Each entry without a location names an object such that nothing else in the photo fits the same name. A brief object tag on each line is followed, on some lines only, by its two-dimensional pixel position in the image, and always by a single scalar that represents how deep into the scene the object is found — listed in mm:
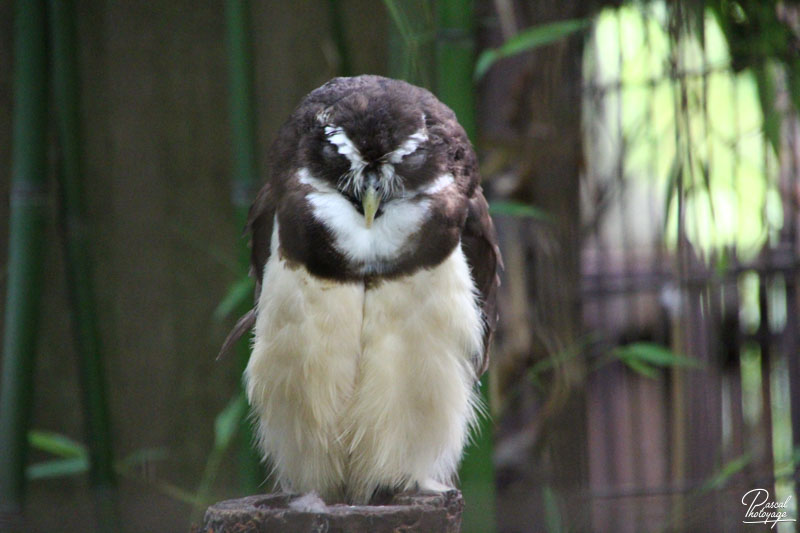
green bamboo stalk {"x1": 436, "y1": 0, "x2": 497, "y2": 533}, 7160
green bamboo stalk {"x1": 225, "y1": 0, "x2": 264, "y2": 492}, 7192
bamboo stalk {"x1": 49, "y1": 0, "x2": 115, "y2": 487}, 7265
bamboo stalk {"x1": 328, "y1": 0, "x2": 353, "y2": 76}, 7300
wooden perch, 7002
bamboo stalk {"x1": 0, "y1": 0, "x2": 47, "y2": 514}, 7196
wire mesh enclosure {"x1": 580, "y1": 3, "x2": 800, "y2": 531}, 7370
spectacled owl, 7059
